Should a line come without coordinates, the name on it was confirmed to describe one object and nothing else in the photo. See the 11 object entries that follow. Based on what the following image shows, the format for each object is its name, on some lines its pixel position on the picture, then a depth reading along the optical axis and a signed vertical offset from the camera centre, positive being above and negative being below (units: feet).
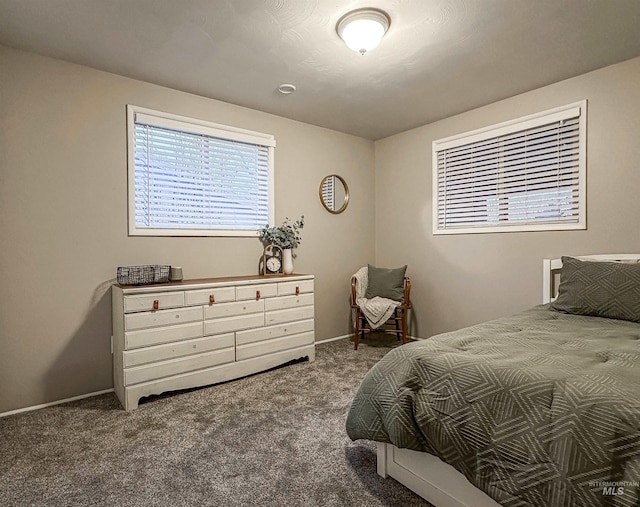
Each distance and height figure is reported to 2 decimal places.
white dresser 8.36 -2.28
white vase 11.98 -0.53
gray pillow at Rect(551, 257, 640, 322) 7.15 -0.97
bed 3.38 -1.95
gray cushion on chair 12.98 -1.42
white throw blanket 12.32 -2.21
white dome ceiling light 6.88 +4.34
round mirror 13.88 +2.08
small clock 11.96 -0.50
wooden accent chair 12.66 -2.83
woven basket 8.80 -0.73
